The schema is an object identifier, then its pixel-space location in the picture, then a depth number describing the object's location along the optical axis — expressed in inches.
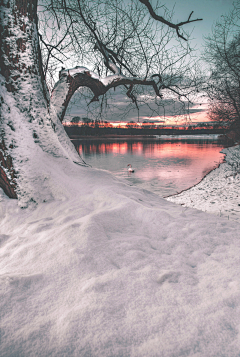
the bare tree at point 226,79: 297.9
